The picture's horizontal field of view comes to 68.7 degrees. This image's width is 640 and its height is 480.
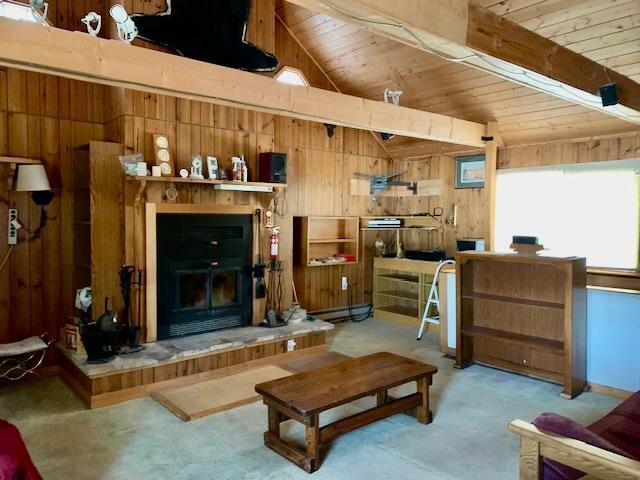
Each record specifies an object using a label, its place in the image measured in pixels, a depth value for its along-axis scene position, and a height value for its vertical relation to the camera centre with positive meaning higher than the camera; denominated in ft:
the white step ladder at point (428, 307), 17.53 -3.27
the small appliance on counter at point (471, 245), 18.12 -0.91
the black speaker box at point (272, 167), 15.81 +1.84
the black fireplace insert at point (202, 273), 14.12 -1.64
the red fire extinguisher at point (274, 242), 16.62 -0.74
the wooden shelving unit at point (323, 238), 19.13 -0.74
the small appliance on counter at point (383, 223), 20.80 -0.07
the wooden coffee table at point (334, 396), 8.69 -3.36
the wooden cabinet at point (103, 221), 12.95 +0.00
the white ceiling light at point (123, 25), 9.82 +4.22
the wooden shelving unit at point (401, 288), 19.57 -3.04
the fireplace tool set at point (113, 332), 11.98 -2.95
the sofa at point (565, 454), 5.33 -2.76
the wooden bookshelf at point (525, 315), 12.43 -2.79
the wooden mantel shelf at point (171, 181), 13.15 +1.19
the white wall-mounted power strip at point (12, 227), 13.08 -0.17
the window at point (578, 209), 14.96 +0.43
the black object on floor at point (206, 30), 14.03 +5.91
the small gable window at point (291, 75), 18.38 +5.80
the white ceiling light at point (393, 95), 14.53 +3.95
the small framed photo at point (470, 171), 18.97 +2.07
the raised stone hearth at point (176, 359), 11.64 -3.85
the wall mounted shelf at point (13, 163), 12.73 +1.59
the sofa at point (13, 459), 5.78 -3.04
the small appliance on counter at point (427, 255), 19.38 -1.41
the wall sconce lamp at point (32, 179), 12.66 +1.14
